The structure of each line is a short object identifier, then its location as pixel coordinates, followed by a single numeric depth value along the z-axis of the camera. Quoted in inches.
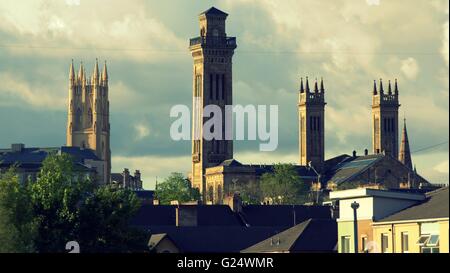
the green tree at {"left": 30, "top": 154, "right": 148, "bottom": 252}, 3838.6
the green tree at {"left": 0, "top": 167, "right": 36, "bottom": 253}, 3417.8
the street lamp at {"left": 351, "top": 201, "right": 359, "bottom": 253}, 2439.1
